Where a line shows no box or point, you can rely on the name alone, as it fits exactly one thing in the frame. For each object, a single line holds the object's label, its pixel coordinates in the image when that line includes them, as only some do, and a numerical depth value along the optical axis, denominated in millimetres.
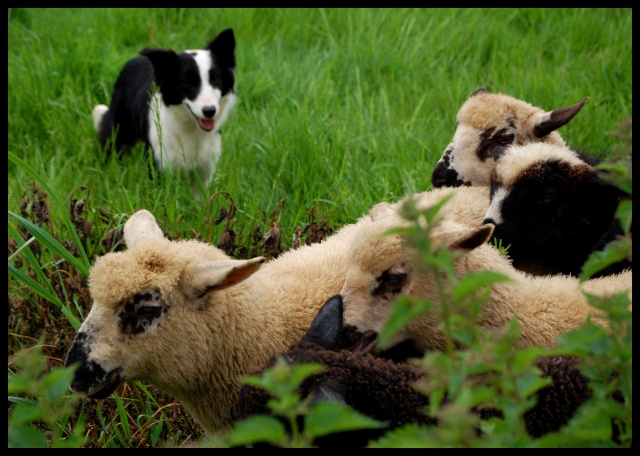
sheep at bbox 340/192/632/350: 3193
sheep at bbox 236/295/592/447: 2523
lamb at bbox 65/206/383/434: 2926
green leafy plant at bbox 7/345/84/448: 1873
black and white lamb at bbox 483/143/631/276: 3859
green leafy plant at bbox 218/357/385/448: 1720
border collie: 6500
